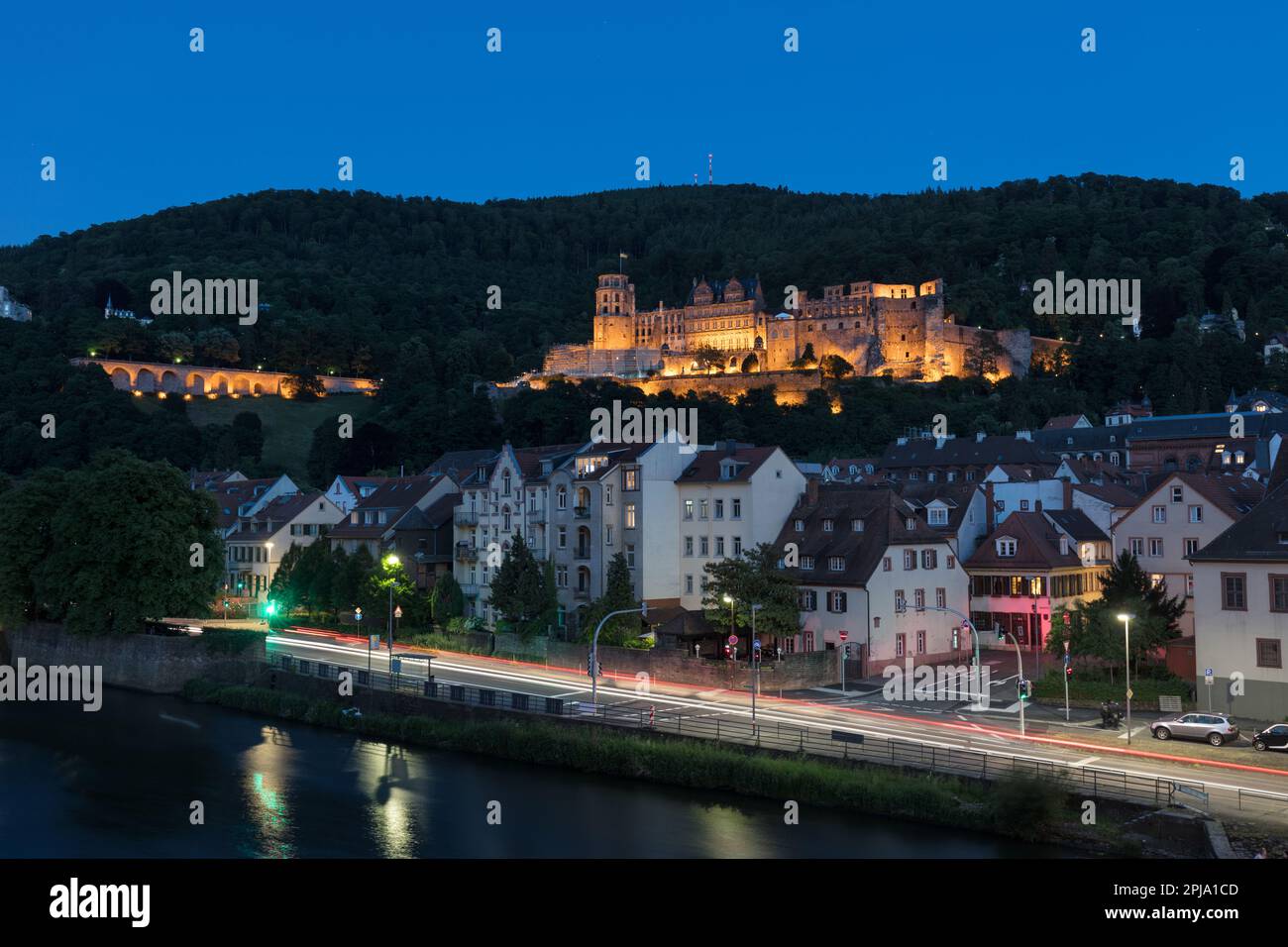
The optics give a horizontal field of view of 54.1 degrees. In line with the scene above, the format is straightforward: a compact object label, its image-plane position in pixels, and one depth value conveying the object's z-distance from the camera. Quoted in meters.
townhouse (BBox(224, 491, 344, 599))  83.00
